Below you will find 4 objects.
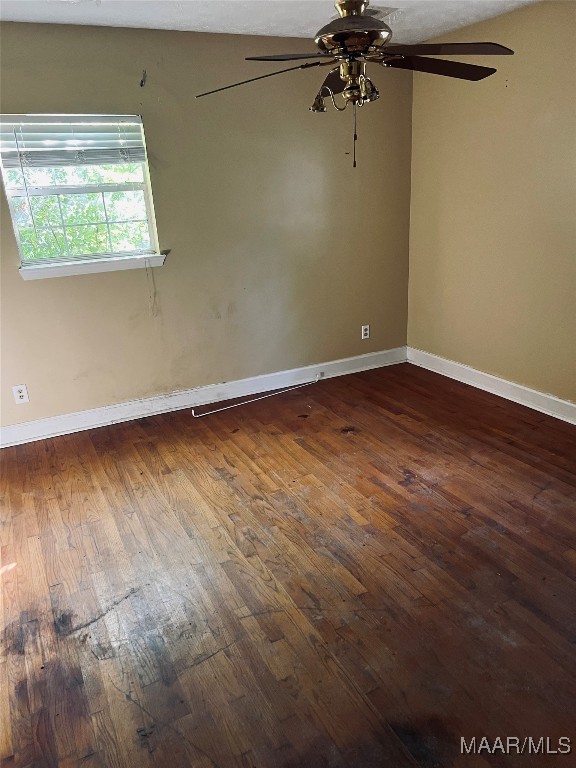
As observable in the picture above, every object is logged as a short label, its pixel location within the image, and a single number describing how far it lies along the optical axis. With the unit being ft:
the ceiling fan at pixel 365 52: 5.12
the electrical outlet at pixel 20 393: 11.22
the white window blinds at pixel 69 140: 10.06
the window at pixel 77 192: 10.22
